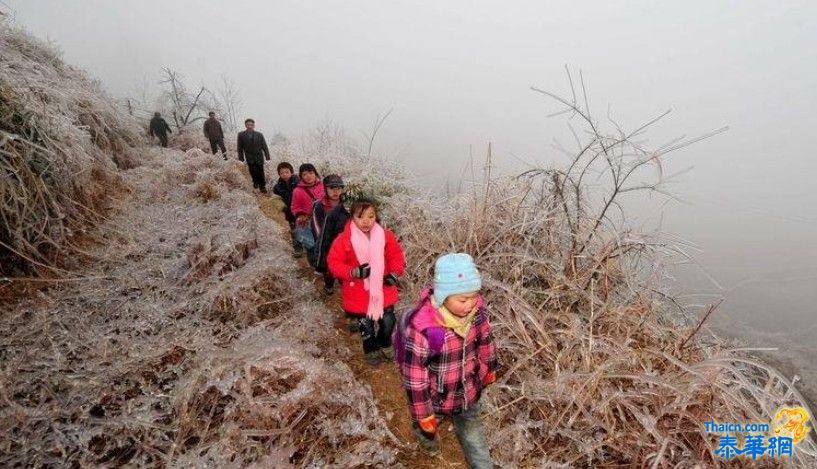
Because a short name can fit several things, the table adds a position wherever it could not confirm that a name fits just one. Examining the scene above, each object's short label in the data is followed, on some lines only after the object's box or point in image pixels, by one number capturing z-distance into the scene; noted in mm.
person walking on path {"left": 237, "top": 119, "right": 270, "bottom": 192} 7350
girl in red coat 2848
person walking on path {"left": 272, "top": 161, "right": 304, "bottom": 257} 5523
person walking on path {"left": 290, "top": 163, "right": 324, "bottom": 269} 4574
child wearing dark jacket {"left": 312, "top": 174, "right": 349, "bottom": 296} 3475
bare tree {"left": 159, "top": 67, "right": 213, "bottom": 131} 21984
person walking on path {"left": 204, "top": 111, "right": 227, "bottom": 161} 10102
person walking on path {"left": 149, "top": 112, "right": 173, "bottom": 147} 11938
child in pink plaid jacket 1932
